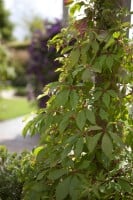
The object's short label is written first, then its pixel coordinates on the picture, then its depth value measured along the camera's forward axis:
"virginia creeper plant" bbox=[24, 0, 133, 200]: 2.01
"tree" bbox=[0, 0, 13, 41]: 22.00
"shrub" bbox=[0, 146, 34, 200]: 2.55
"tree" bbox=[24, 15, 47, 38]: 21.81
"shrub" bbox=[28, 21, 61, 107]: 6.59
